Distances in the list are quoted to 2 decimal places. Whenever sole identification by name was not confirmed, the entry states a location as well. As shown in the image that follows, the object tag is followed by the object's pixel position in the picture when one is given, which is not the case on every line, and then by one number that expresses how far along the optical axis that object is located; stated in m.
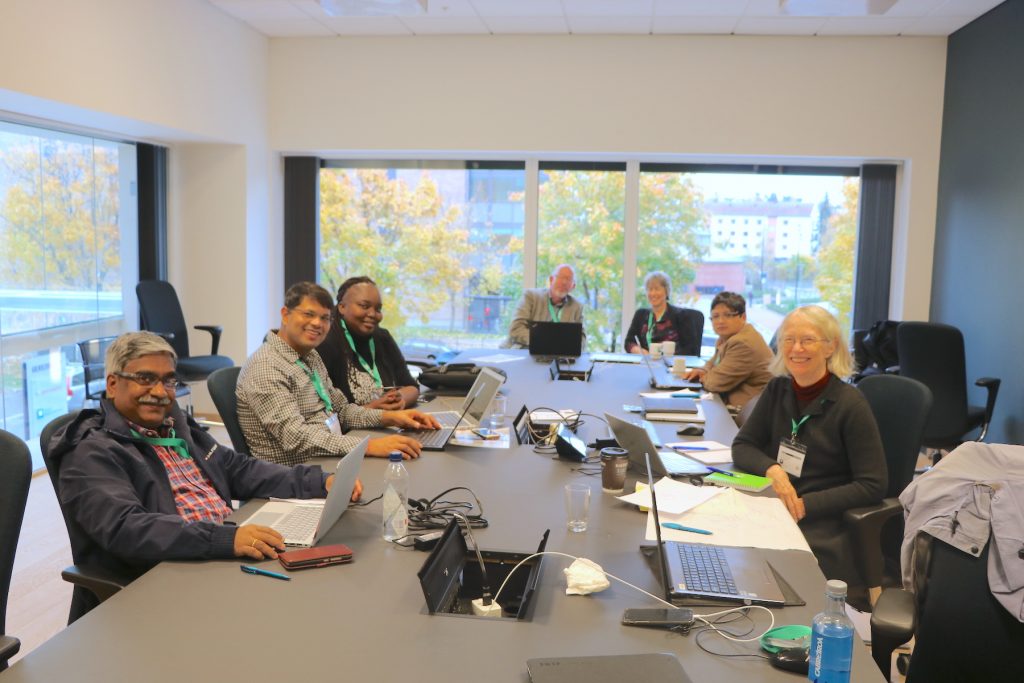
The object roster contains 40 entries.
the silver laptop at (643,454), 2.74
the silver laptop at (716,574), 1.92
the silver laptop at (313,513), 2.20
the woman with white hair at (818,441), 2.88
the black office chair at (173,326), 6.12
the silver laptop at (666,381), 4.85
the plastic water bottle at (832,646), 1.54
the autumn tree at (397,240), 7.63
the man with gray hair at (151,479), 2.08
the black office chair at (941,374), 5.09
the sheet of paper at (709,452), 3.21
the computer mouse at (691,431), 3.66
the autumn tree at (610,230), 7.40
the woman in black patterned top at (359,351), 4.00
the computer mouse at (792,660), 1.62
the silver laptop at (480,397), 3.47
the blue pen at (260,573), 2.01
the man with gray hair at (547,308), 6.68
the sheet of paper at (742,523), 2.32
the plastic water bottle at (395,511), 2.27
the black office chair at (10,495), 2.00
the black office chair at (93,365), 5.63
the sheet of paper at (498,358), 5.71
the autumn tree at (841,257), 7.29
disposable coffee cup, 2.74
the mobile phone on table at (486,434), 3.44
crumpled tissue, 1.95
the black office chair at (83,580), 2.09
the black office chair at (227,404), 3.21
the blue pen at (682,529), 2.37
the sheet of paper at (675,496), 2.56
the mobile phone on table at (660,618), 1.78
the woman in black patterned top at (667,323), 6.65
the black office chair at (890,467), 2.87
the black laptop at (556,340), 5.90
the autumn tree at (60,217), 5.37
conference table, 1.59
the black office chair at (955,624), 2.06
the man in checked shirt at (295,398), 3.09
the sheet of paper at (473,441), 3.34
